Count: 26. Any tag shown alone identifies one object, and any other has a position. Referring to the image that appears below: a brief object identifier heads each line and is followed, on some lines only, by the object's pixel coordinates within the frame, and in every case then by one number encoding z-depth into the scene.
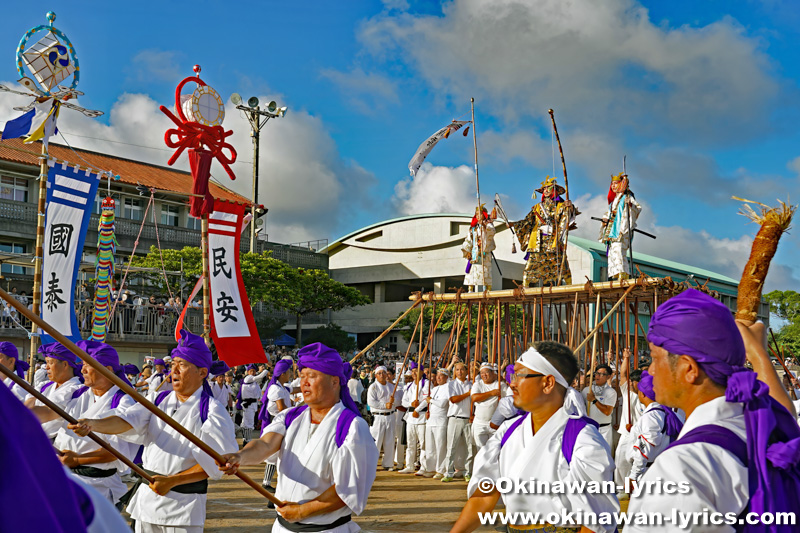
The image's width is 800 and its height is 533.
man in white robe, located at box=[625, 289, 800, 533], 2.00
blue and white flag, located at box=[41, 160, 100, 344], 8.66
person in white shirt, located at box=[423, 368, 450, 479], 13.34
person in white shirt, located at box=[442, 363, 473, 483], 13.02
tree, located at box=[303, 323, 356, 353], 33.96
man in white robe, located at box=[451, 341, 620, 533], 3.35
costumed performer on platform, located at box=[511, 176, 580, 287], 13.02
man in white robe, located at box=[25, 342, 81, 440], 6.15
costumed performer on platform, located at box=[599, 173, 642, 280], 11.88
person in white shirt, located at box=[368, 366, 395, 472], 14.41
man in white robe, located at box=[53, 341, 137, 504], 5.32
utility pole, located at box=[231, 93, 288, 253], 31.70
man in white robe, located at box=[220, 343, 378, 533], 3.86
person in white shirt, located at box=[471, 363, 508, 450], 12.04
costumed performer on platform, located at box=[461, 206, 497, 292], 14.44
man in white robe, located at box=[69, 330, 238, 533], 4.59
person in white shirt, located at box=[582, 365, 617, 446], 11.02
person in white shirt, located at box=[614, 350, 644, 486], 9.80
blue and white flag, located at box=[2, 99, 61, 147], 8.77
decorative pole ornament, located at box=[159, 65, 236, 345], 9.60
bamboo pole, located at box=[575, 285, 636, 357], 9.81
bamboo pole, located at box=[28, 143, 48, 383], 8.18
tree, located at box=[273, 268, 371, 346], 31.00
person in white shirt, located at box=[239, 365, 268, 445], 16.61
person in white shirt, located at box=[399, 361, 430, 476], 14.17
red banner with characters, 9.13
